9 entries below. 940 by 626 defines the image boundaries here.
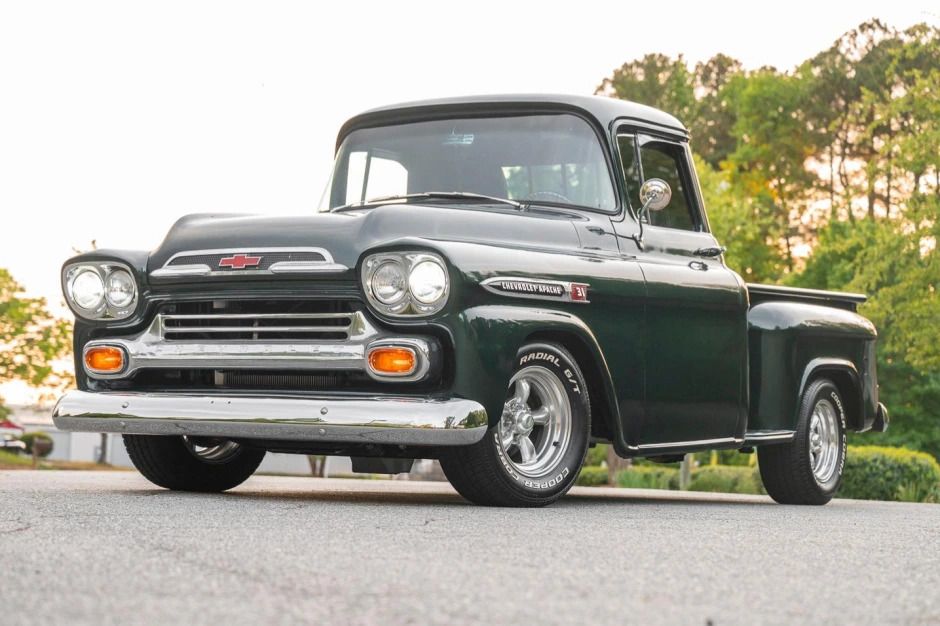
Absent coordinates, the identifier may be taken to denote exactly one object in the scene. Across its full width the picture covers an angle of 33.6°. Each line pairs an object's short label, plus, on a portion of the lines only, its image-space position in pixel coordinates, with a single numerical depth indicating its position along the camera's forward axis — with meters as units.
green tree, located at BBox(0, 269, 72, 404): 52.97
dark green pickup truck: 7.16
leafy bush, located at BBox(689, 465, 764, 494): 25.50
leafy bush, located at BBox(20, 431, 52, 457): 77.62
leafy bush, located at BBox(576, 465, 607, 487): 34.84
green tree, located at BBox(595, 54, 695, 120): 49.50
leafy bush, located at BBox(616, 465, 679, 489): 28.73
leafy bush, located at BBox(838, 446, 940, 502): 17.62
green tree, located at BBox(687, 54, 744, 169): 50.56
